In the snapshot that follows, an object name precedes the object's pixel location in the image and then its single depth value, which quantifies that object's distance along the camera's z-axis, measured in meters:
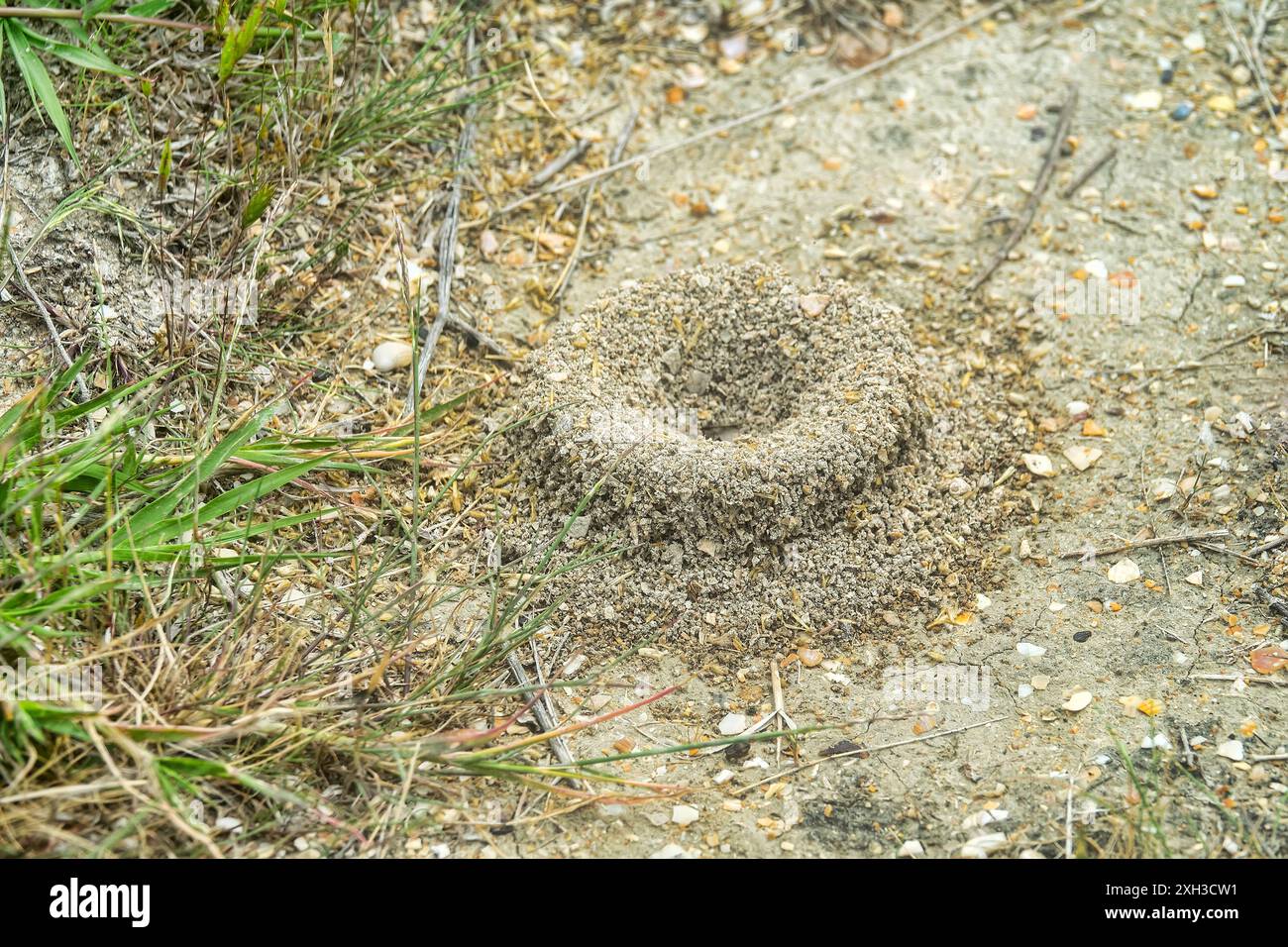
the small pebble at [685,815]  1.96
